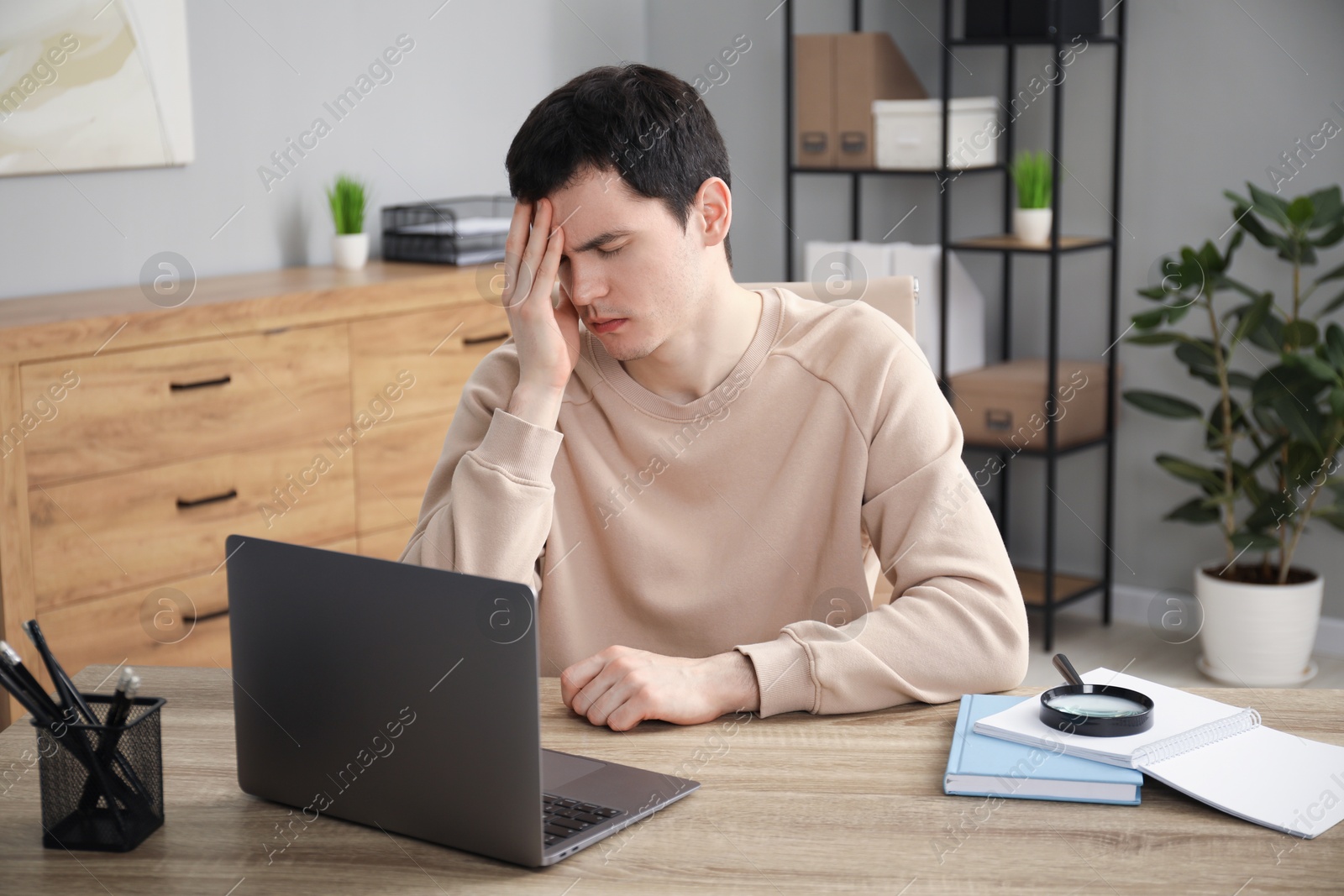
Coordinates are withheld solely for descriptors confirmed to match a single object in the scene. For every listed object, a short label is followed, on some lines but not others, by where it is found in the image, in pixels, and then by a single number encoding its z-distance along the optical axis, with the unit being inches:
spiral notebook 41.6
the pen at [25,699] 40.8
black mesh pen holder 41.0
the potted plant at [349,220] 138.9
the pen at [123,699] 41.8
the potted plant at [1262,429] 125.6
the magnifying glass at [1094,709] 45.8
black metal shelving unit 136.5
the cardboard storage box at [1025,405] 141.0
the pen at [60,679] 41.9
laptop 37.9
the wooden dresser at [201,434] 104.3
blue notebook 43.1
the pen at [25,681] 41.0
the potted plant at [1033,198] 139.0
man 60.4
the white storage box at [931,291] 145.6
